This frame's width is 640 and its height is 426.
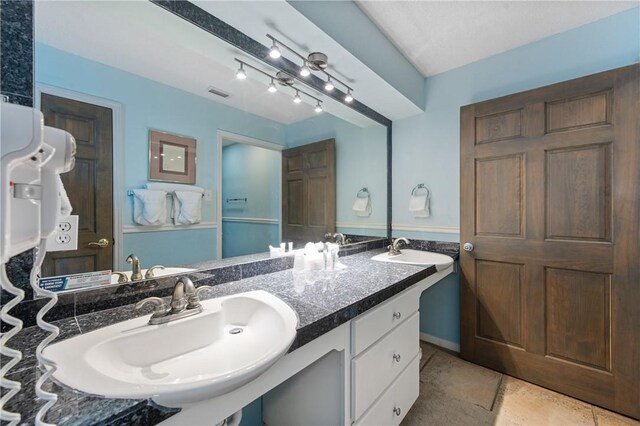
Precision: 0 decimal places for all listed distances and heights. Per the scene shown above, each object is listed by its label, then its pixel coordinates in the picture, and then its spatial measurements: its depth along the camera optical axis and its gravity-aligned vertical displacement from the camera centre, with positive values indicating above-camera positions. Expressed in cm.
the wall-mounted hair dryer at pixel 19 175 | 40 +6
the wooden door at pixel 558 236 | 145 -16
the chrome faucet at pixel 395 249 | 207 -30
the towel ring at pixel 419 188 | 222 +20
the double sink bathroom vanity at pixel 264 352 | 52 -38
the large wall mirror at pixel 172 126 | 88 +38
